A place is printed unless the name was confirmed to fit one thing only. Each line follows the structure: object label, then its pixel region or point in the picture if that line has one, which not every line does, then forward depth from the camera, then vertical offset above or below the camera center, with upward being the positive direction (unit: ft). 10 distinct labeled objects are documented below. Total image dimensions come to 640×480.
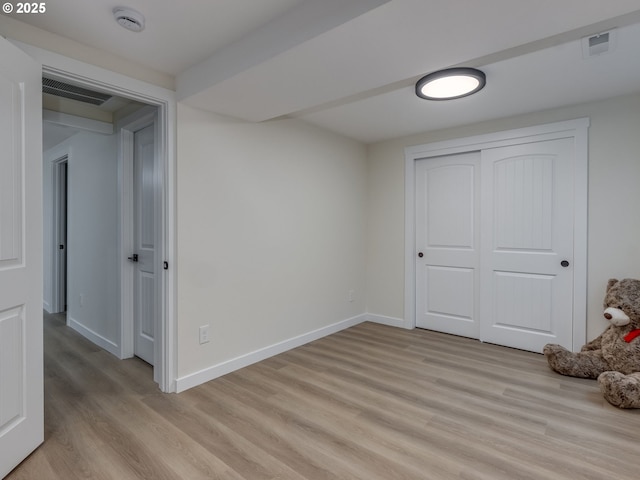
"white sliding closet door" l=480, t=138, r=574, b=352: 9.91 -0.31
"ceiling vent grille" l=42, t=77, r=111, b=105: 8.13 +3.68
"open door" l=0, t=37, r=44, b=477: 5.04 -0.34
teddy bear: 7.81 -2.85
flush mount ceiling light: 7.39 +3.49
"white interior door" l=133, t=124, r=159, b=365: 9.40 -0.16
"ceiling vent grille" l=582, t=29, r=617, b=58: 6.16 +3.60
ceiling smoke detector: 5.58 +3.67
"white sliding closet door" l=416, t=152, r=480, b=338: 11.73 -0.31
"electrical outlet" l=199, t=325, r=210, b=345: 8.45 -2.47
